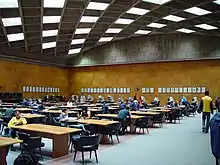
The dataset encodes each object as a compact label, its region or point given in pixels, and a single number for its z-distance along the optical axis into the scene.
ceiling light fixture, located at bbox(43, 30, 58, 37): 14.83
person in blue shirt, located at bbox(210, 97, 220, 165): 2.98
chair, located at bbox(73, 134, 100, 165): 4.75
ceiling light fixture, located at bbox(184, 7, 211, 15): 12.72
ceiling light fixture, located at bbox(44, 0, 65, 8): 10.74
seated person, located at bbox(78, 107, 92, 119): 10.73
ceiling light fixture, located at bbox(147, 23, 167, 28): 15.82
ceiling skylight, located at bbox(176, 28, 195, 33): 17.19
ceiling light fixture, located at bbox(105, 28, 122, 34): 16.34
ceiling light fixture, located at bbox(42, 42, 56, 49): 17.37
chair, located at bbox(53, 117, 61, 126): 6.60
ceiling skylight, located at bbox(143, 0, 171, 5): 11.61
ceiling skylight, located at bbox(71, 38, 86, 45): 17.78
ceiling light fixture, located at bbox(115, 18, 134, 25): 14.20
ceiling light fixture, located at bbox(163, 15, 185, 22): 14.07
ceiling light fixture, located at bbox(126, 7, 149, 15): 12.67
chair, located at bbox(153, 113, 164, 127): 9.44
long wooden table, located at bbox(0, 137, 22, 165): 3.87
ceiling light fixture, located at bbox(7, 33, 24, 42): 14.44
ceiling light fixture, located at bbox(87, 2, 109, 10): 11.58
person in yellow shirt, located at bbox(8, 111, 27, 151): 5.94
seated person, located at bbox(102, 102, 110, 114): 10.93
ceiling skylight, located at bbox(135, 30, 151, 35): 17.76
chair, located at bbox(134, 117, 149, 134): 8.15
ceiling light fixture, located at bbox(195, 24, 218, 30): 15.59
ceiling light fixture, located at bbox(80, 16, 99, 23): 13.37
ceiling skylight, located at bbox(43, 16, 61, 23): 12.63
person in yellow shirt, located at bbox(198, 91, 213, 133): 7.92
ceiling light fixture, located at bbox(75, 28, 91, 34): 15.37
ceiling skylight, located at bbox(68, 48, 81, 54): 20.44
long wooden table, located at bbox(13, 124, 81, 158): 5.12
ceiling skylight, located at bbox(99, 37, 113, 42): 18.78
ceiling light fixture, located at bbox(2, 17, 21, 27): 11.98
